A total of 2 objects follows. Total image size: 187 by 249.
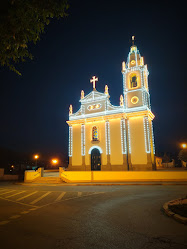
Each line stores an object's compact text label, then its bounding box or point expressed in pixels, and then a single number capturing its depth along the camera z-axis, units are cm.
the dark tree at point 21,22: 662
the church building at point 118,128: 2809
